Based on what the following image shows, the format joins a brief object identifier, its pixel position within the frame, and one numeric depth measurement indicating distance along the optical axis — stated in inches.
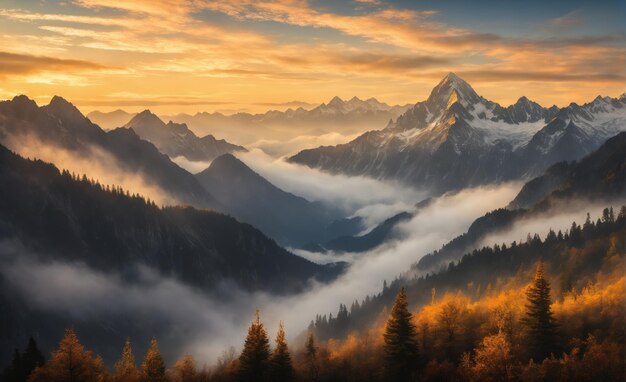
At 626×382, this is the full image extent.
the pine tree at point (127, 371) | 4211.6
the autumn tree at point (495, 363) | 3398.1
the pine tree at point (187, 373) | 4774.1
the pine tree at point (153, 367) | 4165.8
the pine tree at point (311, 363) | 4612.7
